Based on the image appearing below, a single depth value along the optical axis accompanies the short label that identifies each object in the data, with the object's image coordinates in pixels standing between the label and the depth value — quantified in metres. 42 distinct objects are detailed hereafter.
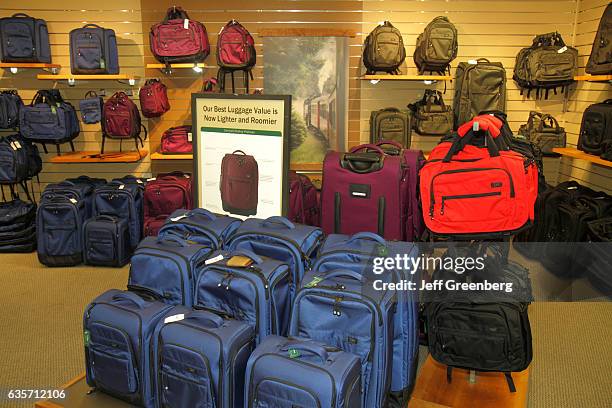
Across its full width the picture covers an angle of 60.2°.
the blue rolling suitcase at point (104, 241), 4.84
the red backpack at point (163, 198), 4.98
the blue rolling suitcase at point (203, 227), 2.71
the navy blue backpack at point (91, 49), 5.34
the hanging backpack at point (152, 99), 5.41
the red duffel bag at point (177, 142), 5.44
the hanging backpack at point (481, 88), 5.40
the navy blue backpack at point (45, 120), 5.35
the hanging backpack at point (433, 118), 5.52
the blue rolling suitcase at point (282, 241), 2.47
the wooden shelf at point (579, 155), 4.39
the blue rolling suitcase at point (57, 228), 4.86
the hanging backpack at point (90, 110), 5.48
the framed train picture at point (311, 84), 5.81
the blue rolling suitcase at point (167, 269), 2.44
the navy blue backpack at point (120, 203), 5.06
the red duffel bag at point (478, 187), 2.54
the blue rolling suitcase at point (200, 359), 2.02
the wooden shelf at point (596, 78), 4.47
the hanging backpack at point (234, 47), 5.31
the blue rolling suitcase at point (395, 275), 2.26
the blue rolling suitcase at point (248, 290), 2.22
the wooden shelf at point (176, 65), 5.33
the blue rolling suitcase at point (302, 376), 1.80
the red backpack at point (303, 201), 4.23
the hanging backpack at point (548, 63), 5.24
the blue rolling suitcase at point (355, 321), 2.05
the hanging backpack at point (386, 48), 5.34
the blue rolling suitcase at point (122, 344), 2.23
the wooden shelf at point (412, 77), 5.36
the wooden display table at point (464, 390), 2.37
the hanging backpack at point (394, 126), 5.52
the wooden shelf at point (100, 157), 5.48
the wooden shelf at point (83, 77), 5.39
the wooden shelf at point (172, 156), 5.41
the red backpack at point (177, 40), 5.26
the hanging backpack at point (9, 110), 5.39
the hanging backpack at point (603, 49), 4.43
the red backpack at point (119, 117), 5.47
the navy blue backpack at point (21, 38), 5.30
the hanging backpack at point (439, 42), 5.31
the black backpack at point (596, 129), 4.43
